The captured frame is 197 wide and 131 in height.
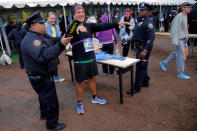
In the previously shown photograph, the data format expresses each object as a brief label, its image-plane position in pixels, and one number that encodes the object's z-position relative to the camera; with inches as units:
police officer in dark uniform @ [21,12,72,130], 81.4
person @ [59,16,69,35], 435.8
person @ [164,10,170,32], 542.6
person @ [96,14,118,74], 188.5
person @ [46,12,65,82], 178.1
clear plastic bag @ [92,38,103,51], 158.6
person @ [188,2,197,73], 249.6
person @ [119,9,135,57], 198.8
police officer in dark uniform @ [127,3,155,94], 133.1
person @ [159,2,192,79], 164.8
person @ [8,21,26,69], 247.4
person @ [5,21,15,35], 378.7
